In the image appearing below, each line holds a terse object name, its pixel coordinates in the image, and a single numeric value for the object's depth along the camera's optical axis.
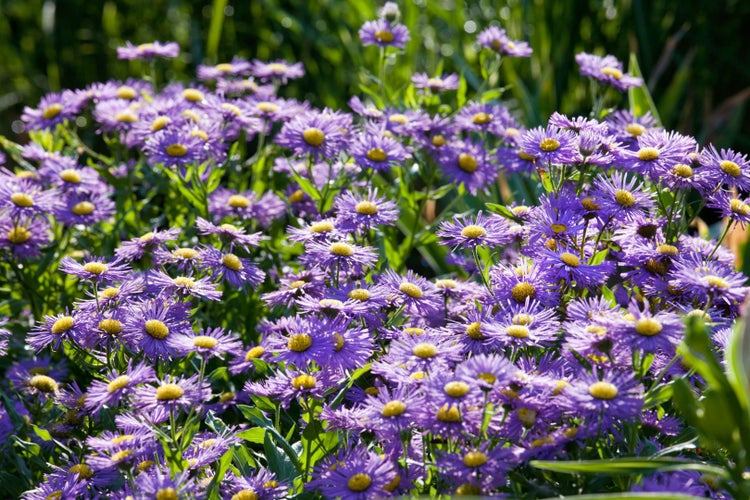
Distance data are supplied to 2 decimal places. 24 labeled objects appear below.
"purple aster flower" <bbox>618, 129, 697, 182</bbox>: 2.20
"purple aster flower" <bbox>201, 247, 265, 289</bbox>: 2.23
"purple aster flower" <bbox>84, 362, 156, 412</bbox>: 2.11
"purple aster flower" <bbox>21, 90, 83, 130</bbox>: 2.45
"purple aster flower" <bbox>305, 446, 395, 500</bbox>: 2.08
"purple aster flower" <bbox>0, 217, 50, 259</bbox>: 2.34
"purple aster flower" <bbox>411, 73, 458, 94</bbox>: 2.43
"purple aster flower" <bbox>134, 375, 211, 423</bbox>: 2.11
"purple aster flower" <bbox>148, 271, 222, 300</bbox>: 2.19
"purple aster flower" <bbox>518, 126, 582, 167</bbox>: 2.21
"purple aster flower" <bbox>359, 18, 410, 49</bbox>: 2.45
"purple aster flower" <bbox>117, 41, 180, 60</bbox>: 2.52
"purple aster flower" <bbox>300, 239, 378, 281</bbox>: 2.22
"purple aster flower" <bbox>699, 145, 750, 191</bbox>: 2.20
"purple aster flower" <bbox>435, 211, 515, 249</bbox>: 2.21
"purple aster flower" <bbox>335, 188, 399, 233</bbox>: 2.25
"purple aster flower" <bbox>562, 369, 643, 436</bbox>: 2.06
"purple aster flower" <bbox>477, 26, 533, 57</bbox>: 2.46
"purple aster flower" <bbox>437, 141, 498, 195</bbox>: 2.38
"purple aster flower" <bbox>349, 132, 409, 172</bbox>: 2.32
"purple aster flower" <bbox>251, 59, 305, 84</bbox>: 2.50
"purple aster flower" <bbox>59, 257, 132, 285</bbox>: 2.21
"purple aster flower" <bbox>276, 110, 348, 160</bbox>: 2.33
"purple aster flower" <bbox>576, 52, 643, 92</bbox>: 2.39
